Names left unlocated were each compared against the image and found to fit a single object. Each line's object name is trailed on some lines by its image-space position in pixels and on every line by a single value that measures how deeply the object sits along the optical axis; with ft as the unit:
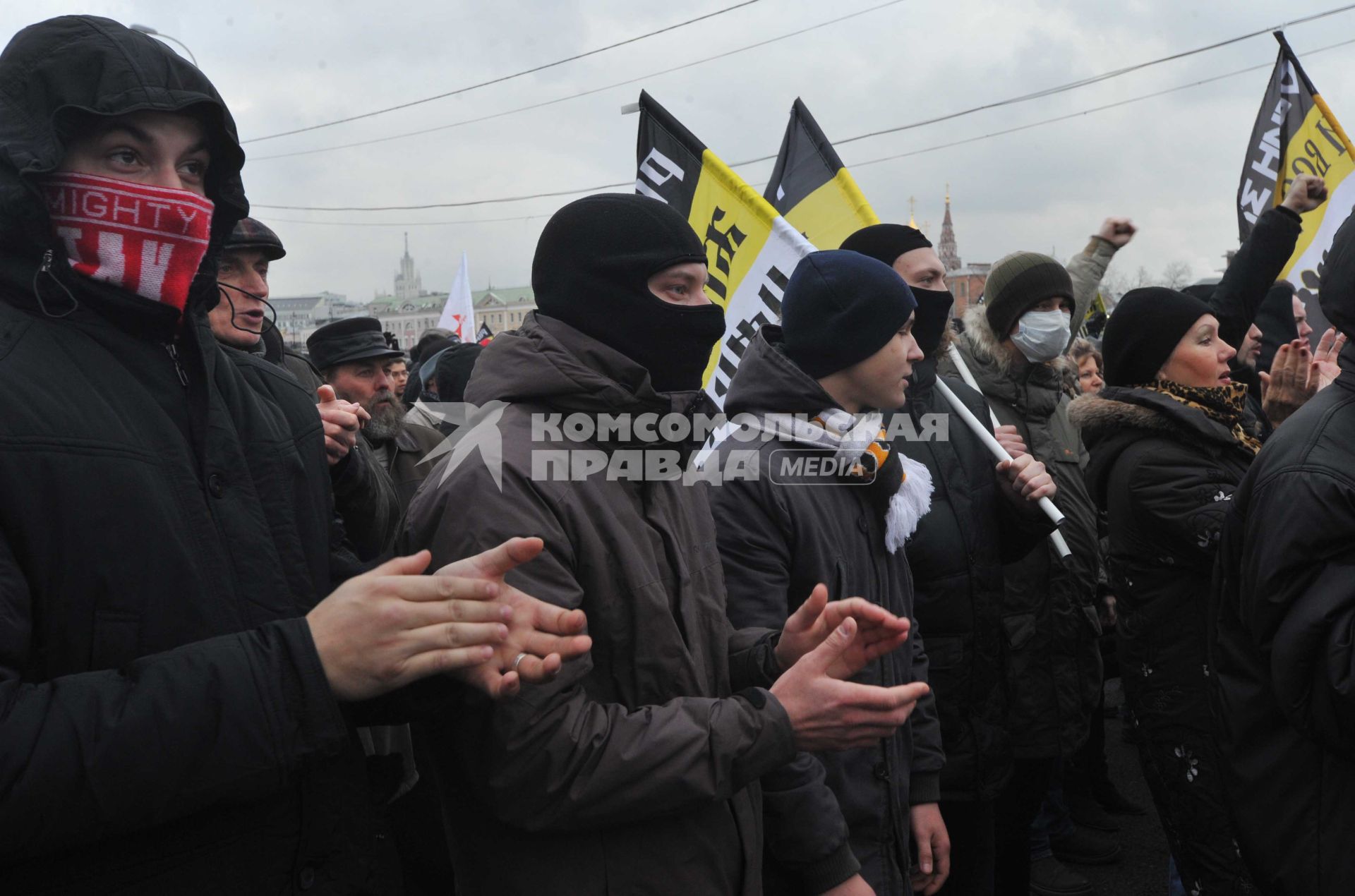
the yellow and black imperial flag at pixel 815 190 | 14.67
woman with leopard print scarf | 9.82
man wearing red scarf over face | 4.08
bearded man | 14.42
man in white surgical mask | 12.10
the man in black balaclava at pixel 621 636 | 5.45
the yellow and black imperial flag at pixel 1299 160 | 18.69
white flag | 40.19
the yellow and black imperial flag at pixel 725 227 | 13.52
